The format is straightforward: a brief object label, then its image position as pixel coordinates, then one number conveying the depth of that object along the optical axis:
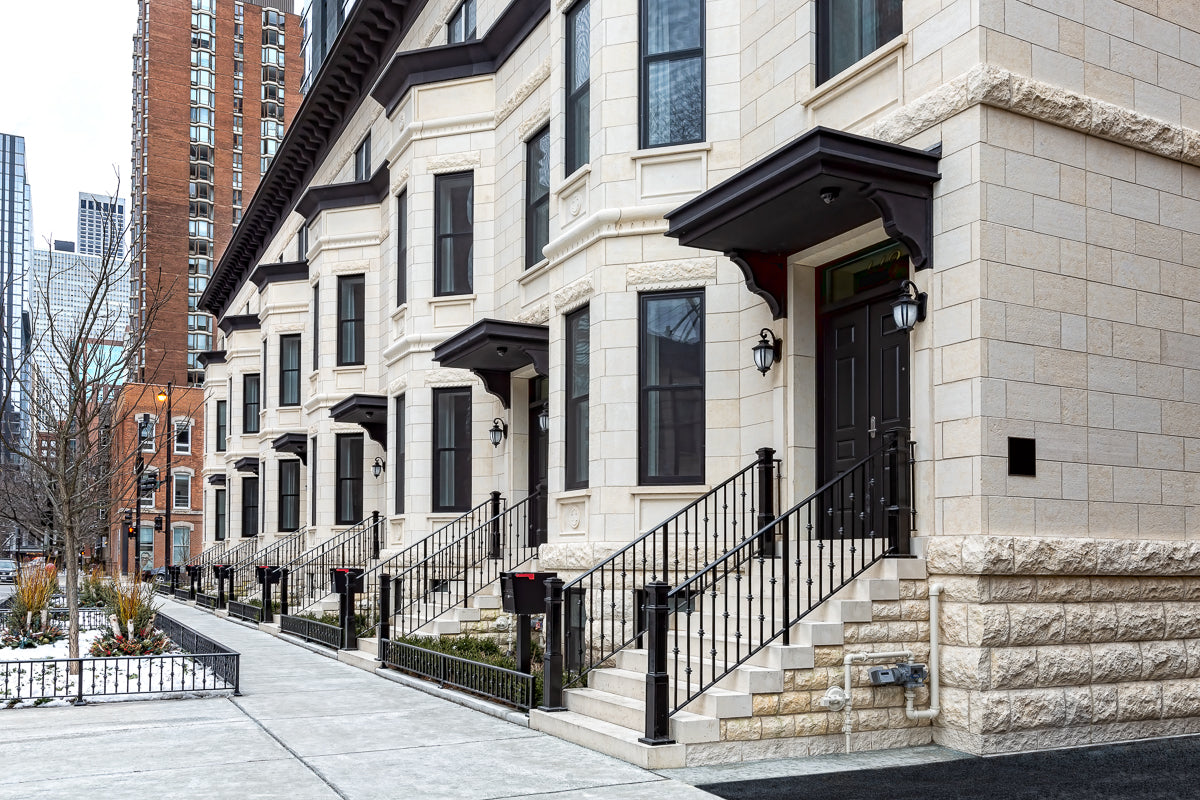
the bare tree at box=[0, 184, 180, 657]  14.22
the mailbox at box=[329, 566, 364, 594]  16.72
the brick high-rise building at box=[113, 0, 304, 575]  96.38
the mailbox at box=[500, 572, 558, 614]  10.71
